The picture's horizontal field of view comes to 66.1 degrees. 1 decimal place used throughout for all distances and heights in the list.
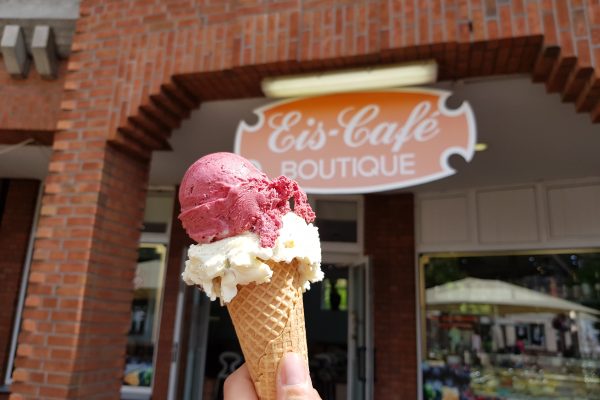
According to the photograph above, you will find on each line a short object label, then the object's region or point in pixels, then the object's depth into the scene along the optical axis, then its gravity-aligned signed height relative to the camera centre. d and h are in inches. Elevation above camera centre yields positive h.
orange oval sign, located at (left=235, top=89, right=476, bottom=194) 129.1 +53.8
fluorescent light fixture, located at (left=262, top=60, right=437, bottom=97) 130.1 +70.2
